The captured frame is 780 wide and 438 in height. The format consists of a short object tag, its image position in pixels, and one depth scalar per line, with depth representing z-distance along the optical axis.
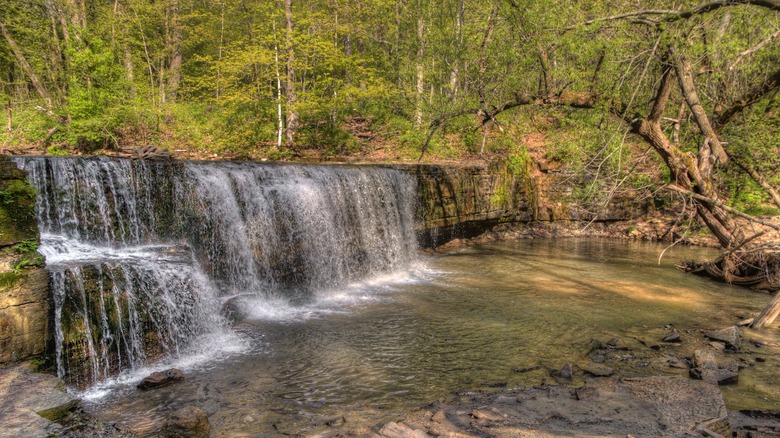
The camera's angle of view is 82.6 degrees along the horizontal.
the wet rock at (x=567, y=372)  5.04
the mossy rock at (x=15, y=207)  4.83
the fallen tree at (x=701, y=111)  7.32
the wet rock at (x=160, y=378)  4.91
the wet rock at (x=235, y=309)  7.10
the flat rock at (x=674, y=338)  6.11
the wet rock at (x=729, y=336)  5.83
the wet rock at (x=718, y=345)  5.80
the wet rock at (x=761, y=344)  5.91
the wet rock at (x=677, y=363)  5.24
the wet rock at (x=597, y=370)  5.07
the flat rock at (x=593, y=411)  3.68
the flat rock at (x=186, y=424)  3.87
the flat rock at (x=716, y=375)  4.76
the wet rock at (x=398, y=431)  3.74
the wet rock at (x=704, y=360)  5.02
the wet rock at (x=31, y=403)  3.21
